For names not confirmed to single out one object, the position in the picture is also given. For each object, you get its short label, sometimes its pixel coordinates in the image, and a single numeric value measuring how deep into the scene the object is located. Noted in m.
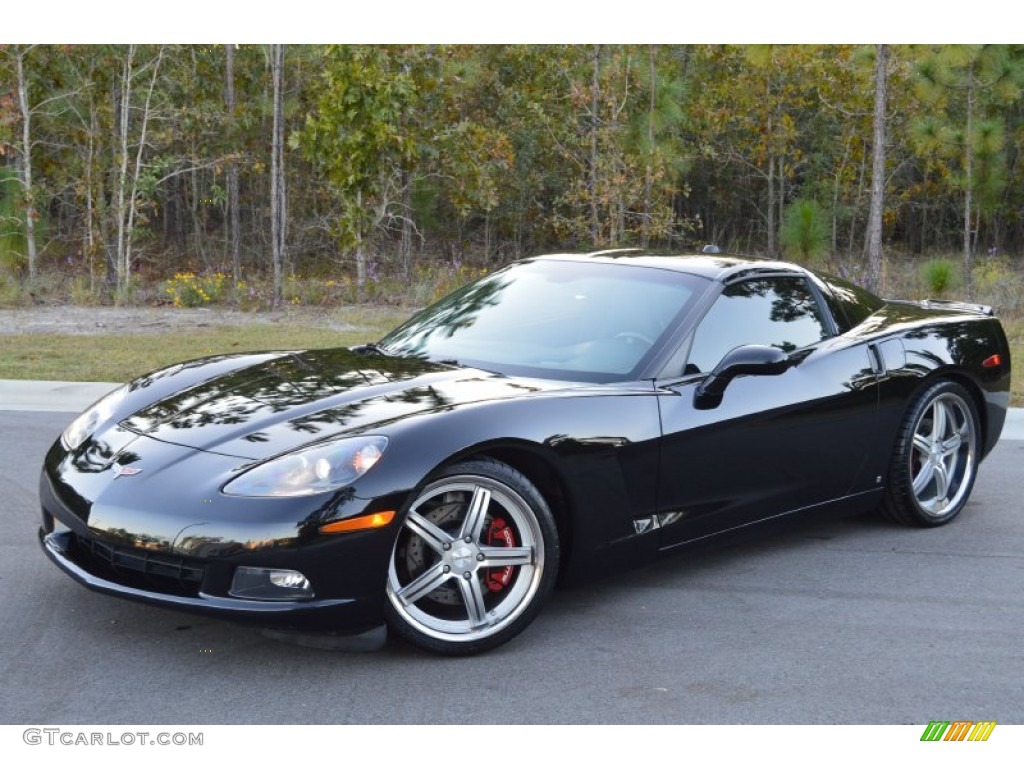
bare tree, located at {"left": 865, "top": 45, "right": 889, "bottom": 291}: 17.38
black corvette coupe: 3.98
